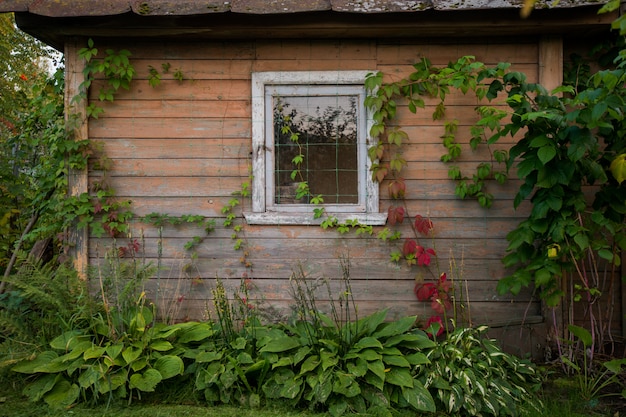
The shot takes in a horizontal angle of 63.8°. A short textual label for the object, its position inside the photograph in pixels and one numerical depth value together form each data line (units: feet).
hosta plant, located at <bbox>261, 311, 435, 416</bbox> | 11.16
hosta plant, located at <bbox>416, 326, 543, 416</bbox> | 11.19
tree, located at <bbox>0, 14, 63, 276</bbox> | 16.21
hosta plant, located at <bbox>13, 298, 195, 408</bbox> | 11.36
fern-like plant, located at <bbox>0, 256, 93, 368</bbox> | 12.31
